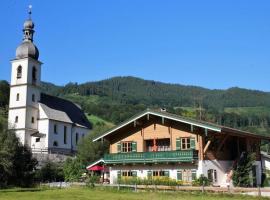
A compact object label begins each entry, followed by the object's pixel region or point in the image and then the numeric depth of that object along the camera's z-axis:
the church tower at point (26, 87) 73.94
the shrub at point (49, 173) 49.69
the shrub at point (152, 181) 34.68
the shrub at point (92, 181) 34.65
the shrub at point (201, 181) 34.16
